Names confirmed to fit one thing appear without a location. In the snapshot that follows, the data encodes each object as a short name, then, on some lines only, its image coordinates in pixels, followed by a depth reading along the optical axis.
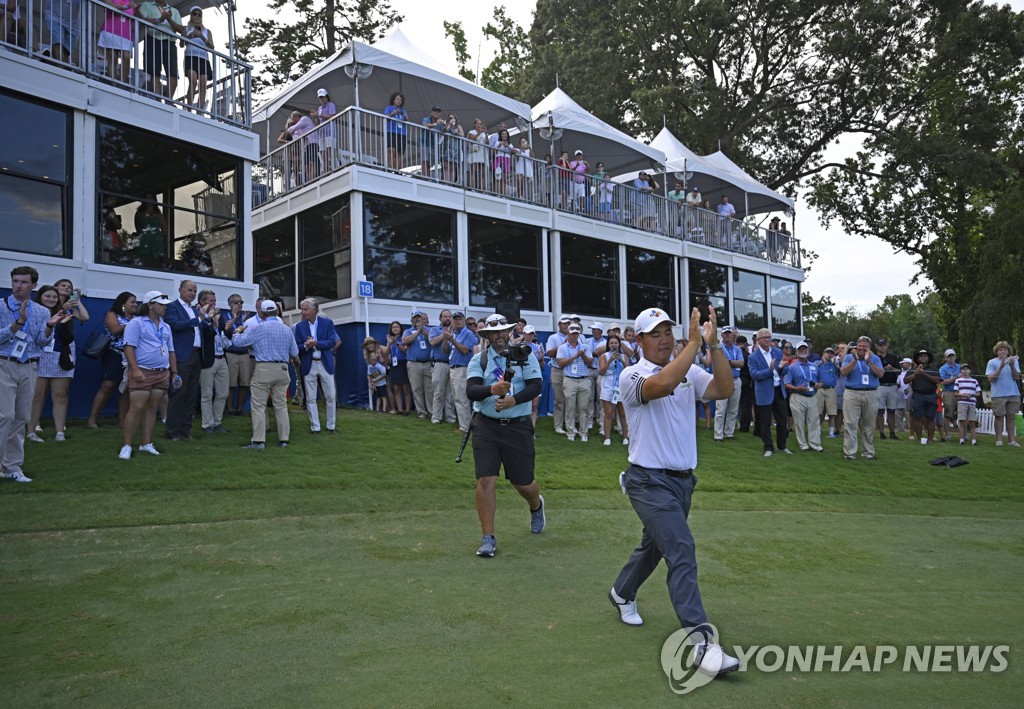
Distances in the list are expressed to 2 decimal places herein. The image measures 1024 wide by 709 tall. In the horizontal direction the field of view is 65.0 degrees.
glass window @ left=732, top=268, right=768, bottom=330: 28.58
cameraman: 6.79
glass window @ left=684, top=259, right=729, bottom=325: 26.64
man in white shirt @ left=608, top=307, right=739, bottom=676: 4.47
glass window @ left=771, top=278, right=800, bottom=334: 30.52
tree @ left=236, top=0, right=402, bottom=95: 29.48
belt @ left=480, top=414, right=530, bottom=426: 7.01
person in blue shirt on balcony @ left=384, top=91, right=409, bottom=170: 17.88
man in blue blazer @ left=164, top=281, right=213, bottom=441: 11.05
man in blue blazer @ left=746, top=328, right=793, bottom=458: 14.34
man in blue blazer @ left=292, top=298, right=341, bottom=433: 12.63
